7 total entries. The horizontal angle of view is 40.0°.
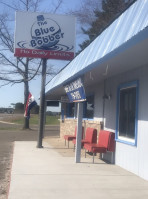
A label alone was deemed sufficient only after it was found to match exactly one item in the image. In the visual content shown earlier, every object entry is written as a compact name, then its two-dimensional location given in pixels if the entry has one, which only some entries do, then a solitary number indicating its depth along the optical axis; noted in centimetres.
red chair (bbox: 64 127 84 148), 836
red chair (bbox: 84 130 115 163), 595
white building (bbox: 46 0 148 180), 355
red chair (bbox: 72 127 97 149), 694
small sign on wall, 589
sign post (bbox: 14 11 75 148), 833
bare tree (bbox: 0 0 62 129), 1861
